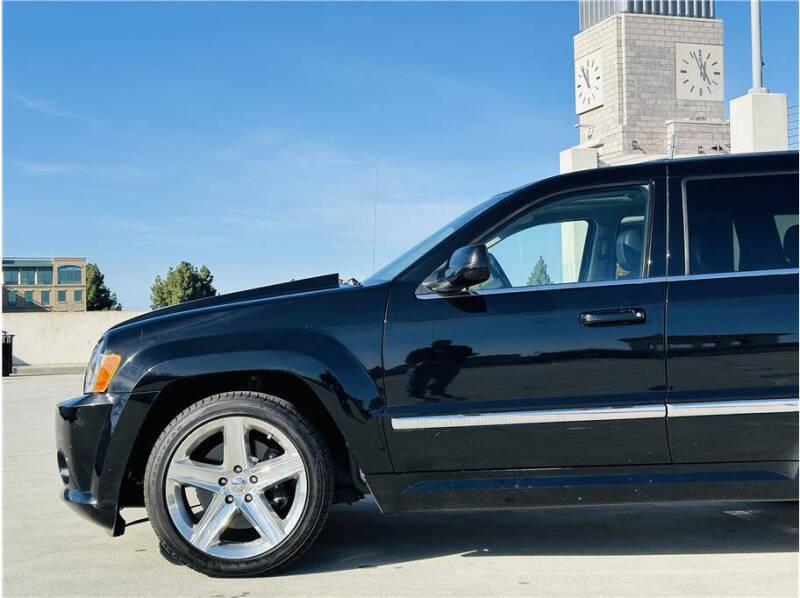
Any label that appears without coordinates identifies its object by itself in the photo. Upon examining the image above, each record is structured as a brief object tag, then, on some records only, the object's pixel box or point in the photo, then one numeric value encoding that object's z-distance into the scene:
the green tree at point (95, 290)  112.31
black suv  4.08
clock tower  56.12
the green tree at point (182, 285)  111.25
